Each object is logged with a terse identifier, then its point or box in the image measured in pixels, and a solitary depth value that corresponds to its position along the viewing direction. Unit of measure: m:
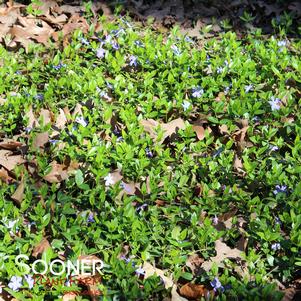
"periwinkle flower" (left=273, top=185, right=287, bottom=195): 3.26
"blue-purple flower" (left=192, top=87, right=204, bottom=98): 3.94
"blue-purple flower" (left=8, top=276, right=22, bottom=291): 2.70
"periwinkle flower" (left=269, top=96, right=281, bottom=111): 3.84
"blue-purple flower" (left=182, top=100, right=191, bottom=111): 3.84
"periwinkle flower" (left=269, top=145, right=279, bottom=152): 3.58
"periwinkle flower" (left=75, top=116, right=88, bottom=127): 3.64
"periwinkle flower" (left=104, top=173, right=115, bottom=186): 3.26
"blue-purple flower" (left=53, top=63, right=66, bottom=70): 4.12
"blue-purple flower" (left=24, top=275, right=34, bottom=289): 2.72
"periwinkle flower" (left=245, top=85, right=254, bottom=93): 4.03
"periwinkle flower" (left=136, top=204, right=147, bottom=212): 3.17
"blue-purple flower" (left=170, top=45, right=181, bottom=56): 4.36
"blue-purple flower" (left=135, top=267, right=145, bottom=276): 2.82
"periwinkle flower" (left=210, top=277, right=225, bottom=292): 2.78
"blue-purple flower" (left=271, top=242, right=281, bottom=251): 3.00
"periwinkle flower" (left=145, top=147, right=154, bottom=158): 3.51
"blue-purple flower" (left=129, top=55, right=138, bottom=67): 4.25
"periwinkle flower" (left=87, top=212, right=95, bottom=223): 3.07
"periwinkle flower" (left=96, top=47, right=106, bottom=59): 4.34
